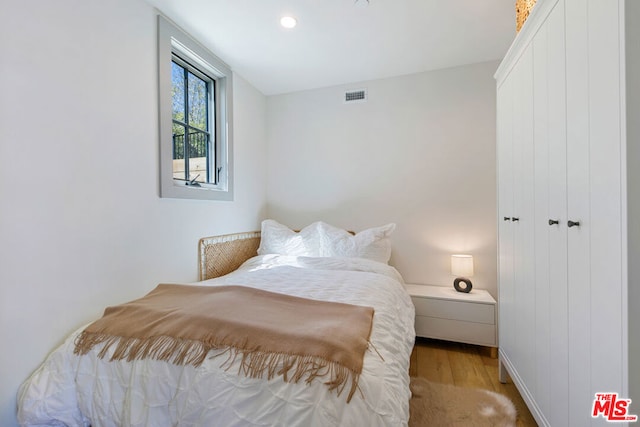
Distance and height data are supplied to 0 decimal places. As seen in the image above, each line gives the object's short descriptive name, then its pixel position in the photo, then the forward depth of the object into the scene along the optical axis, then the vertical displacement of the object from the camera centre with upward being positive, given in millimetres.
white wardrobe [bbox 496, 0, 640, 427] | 718 +14
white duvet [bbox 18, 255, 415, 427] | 841 -658
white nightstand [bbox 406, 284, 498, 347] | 2201 -907
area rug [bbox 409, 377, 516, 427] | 1463 -1174
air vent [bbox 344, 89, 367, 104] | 2932 +1304
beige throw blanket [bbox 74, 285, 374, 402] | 910 -492
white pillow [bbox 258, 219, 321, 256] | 2730 -299
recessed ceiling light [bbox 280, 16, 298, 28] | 1956 +1438
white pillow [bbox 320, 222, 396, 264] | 2482 -317
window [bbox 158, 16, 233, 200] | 1925 +821
